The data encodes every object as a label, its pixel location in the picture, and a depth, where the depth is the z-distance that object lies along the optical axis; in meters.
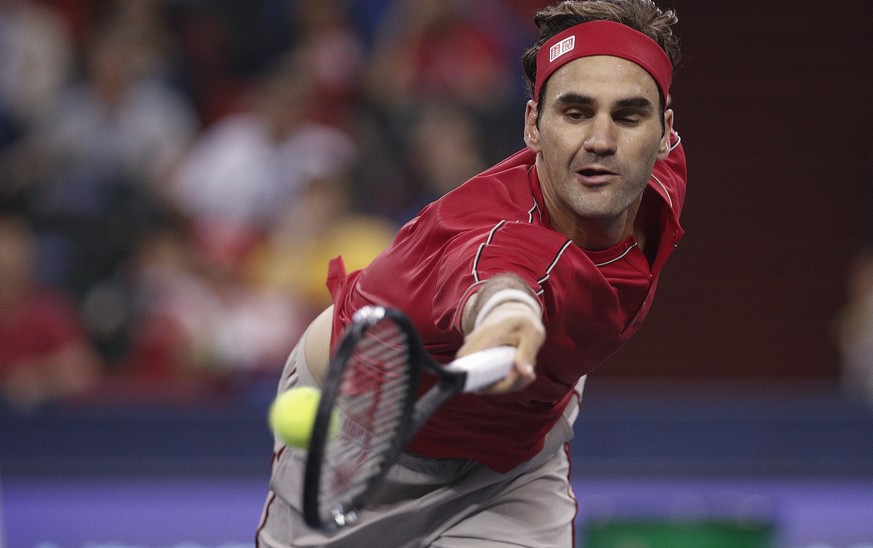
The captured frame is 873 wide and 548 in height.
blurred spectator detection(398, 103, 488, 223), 16.45
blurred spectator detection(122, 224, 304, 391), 15.87
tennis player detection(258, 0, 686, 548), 6.43
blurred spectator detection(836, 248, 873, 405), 17.55
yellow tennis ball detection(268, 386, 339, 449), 5.45
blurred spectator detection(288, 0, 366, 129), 18.11
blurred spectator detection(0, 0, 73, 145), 18.42
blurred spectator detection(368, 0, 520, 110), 17.92
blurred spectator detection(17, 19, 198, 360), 17.34
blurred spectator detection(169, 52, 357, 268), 17.31
